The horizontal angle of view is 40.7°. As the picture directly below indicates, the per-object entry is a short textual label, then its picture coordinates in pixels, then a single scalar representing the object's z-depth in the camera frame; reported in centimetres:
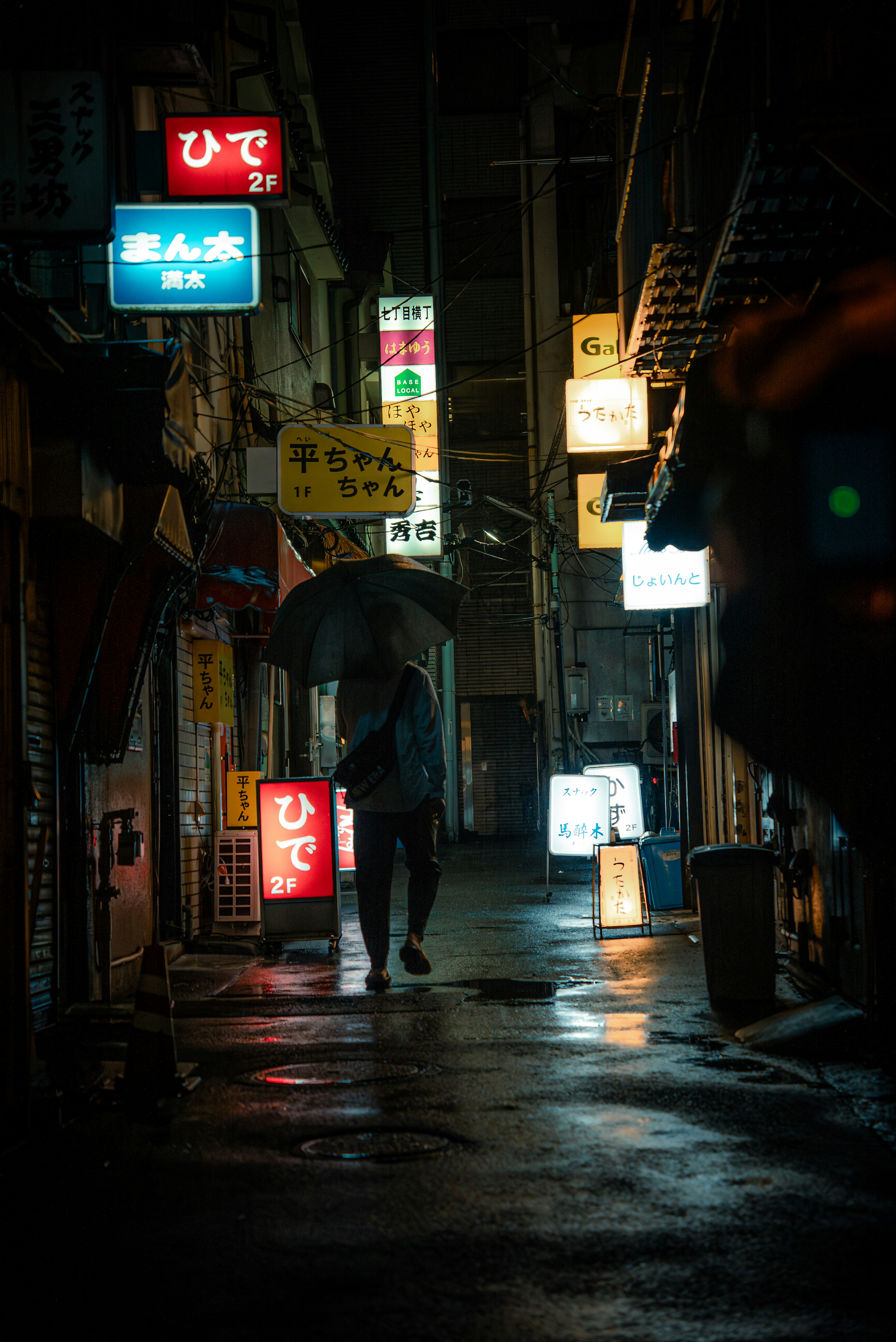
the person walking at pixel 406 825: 889
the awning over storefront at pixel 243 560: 1245
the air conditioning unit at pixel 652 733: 2814
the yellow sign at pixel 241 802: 1413
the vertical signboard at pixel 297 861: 1138
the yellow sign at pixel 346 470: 1427
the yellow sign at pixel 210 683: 1346
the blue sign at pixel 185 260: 992
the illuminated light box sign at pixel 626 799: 1794
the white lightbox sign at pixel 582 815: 1653
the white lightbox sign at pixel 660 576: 1445
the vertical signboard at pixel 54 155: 762
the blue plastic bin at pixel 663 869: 1411
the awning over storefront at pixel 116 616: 902
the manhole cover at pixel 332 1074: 607
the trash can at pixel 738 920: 780
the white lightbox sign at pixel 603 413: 1641
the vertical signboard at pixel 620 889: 1248
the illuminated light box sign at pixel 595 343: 1742
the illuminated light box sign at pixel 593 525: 1778
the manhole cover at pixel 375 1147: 470
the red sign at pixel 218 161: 1077
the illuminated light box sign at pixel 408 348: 2214
